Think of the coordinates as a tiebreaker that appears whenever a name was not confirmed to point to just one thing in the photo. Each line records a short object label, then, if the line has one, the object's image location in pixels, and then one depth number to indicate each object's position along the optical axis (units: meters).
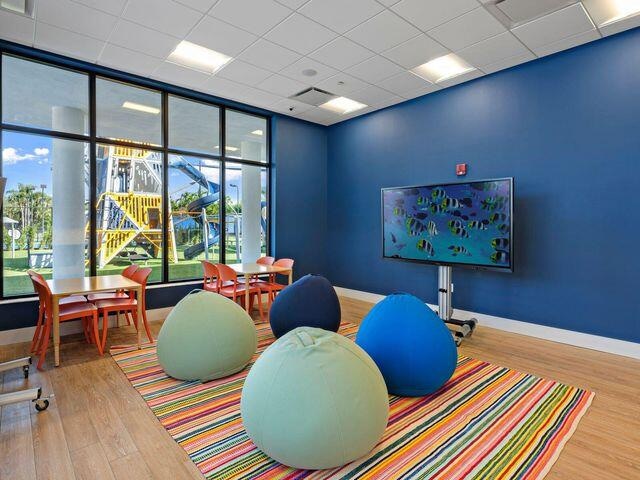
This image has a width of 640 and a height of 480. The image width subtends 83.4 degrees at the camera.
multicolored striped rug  1.94
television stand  4.47
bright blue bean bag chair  2.64
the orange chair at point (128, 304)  3.69
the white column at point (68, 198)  4.49
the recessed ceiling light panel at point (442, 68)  4.39
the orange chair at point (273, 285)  5.02
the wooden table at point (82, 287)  3.29
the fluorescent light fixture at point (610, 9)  3.25
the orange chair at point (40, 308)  3.62
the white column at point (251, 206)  6.22
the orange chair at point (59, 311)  3.34
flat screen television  4.02
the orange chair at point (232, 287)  4.62
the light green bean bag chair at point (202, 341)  2.95
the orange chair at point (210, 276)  4.92
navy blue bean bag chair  3.86
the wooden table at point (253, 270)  4.59
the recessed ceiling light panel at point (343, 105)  5.79
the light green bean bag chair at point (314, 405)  1.85
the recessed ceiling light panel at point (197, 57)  4.16
